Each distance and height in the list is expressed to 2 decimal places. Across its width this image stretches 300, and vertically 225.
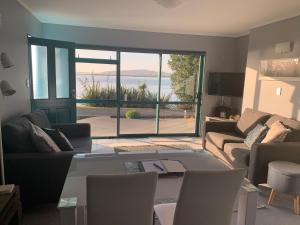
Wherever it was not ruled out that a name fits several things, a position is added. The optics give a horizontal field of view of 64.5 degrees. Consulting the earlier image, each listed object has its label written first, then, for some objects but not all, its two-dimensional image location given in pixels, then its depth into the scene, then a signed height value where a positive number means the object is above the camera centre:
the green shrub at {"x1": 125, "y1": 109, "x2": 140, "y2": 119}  5.78 -0.72
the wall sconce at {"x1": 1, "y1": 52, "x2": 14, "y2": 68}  2.68 +0.21
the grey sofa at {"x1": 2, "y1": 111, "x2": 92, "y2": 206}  2.45 -0.89
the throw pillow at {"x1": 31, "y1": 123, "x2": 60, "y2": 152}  2.58 -0.67
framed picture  3.68 +0.35
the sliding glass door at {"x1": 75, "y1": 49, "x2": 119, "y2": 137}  5.30 -0.15
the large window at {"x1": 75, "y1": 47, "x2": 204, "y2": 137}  5.43 -0.17
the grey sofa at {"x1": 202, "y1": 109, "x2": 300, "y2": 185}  3.03 -0.84
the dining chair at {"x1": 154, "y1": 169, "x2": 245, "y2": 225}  1.34 -0.64
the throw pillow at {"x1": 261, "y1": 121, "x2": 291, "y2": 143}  3.19 -0.59
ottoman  2.63 -1.01
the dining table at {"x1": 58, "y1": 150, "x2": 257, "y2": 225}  1.39 -0.69
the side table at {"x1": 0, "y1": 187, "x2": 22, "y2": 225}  1.64 -0.95
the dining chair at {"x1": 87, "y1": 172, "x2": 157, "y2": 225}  1.24 -0.62
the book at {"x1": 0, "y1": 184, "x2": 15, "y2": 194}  1.81 -0.84
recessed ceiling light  2.24 +0.79
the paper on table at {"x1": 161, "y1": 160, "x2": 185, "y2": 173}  1.90 -0.67
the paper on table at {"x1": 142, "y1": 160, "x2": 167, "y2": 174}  1.89 -0.67
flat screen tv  5.24 +0.09
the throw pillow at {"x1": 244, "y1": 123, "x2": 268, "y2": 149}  3.46 -0.68
